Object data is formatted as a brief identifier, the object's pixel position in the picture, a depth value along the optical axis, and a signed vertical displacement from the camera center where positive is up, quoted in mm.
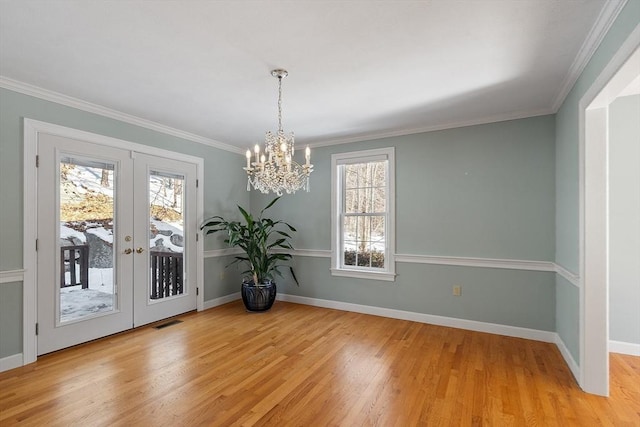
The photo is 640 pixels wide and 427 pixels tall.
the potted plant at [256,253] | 4352 -568
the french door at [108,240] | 2982 -293
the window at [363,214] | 4285 -7
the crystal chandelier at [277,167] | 2723 +408
